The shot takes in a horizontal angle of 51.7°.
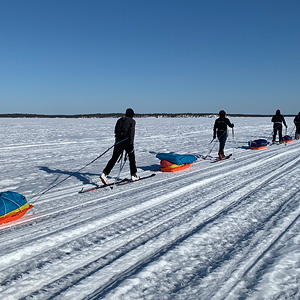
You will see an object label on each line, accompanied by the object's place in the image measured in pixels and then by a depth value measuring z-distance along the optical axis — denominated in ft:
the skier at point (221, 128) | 32.94
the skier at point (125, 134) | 20.71
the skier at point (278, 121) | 48.11
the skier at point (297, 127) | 56.24
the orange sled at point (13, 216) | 13.16
